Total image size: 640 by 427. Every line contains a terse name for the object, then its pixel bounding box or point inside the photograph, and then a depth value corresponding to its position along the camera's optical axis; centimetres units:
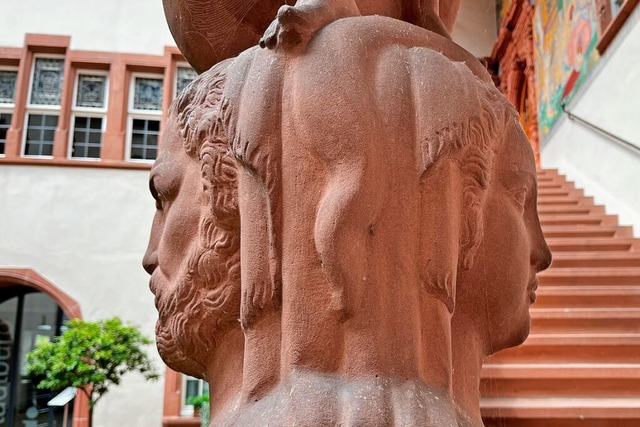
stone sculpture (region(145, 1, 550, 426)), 90
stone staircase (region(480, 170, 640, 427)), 257
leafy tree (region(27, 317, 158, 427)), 607
